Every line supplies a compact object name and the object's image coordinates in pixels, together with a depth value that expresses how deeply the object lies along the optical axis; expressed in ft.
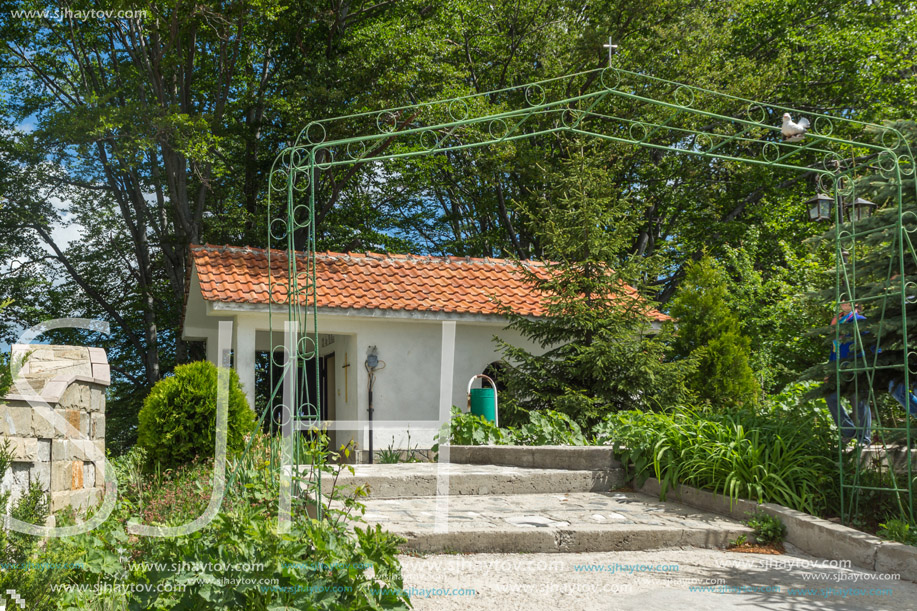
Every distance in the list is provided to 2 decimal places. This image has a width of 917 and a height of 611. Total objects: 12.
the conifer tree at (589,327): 35.70
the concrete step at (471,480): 23.77
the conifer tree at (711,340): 41.60
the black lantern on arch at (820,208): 33.68
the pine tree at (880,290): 20.08
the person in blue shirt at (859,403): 20.59
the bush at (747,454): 20.90
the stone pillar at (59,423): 19.89
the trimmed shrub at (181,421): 26.61
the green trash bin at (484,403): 35.94
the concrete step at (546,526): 17.99
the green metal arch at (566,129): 19.77
